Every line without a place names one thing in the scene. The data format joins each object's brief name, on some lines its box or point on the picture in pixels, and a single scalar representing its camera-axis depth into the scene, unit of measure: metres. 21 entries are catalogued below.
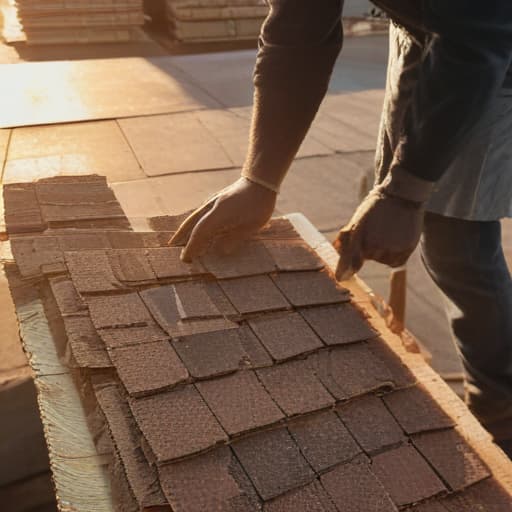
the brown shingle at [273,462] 1.26
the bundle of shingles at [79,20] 7.45
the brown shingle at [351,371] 1.51
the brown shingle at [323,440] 1.34
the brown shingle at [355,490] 1.26
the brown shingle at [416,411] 1.49
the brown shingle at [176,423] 1.26
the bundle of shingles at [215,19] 7.96
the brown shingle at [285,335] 1.58
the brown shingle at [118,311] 1.56
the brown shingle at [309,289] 1.78
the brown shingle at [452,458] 1.39
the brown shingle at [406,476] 1.32
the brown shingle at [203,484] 1.19
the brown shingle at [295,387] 1.43
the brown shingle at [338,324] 1.66
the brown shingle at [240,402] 1.35
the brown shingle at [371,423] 1.41
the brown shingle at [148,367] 1.39
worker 1.50
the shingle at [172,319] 1.58
